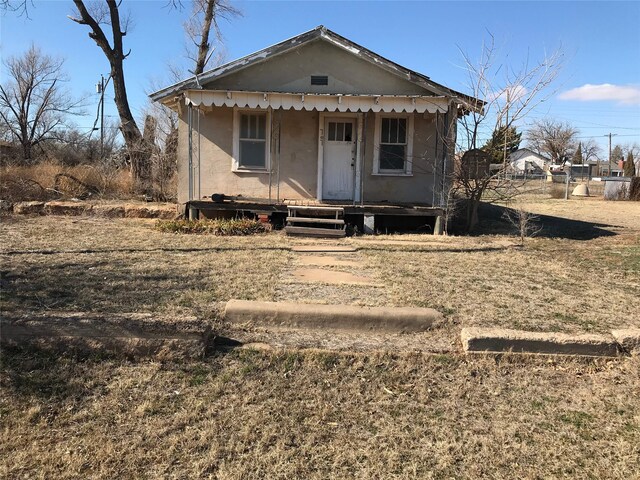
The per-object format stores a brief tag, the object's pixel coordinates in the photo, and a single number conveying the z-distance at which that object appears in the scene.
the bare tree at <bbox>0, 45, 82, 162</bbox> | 38.91
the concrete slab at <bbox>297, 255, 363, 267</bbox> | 7.44
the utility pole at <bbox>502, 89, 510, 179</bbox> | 10.68
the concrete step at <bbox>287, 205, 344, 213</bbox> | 10.70
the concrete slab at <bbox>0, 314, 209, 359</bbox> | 3.80
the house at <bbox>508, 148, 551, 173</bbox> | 75.38
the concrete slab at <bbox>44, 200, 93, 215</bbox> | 12.34
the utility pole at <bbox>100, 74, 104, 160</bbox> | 37.81
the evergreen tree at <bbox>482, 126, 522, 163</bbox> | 10.82
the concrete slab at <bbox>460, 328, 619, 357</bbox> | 4.07
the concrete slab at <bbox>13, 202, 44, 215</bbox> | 12.26
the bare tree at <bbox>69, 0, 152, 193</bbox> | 15.95
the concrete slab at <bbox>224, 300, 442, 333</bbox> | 4.49
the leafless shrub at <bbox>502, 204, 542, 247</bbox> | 9.92
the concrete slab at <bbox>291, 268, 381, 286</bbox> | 6.25
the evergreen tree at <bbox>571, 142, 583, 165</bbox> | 71.54
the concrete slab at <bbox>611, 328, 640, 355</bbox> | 4.20
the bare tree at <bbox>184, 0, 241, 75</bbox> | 23.89
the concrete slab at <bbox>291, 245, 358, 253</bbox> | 8.60
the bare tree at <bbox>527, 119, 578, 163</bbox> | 60.78
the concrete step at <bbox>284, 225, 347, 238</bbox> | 10.27
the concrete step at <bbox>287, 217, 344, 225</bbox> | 10.52
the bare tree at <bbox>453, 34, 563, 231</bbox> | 10.73
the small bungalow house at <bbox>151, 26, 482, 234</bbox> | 11.65
